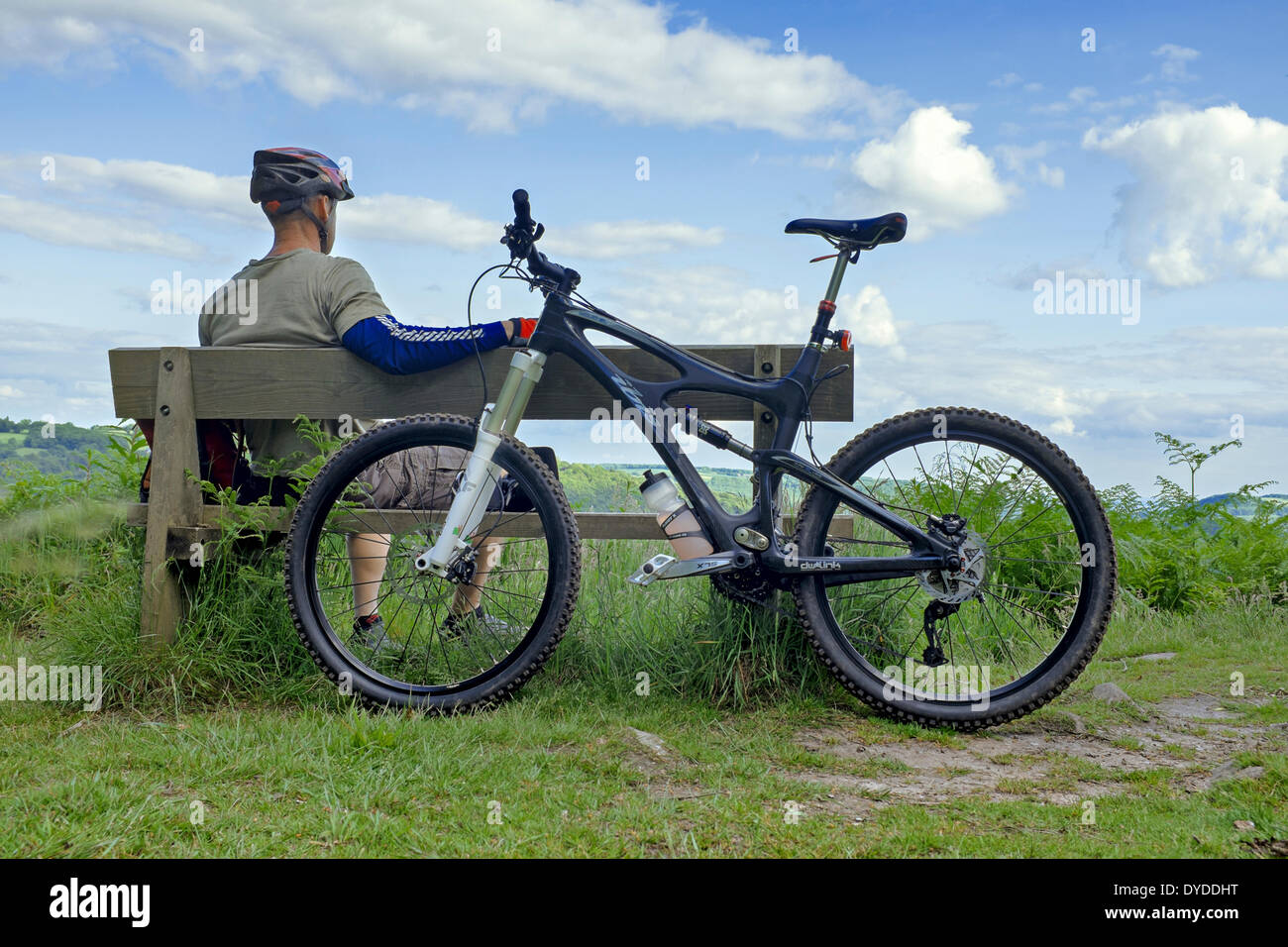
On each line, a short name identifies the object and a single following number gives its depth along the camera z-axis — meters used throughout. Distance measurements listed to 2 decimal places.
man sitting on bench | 4.08
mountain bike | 3.77
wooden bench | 4.05
